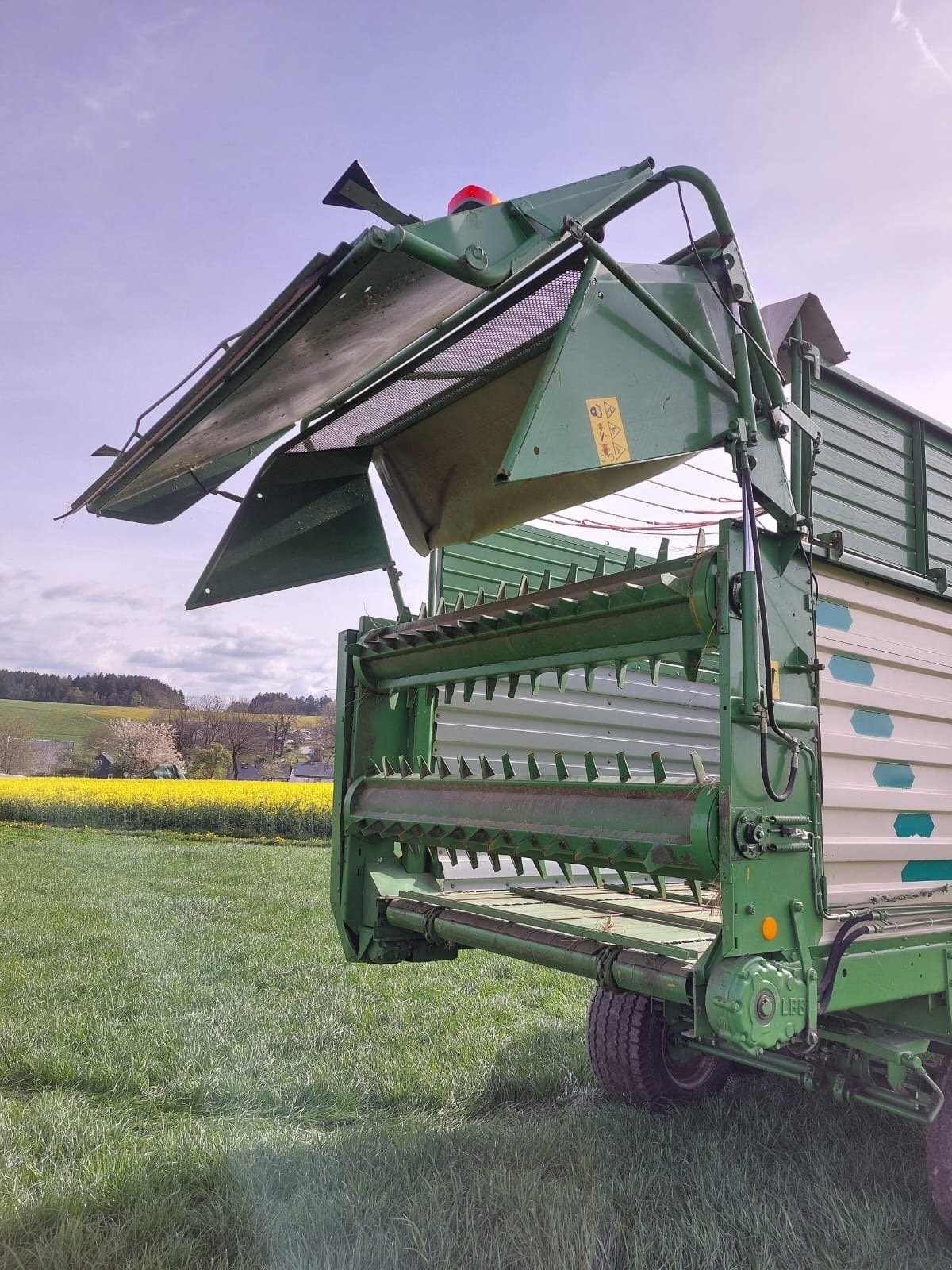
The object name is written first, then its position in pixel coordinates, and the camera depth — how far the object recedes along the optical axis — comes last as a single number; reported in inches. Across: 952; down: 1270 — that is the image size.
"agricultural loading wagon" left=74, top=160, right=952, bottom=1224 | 83.9
